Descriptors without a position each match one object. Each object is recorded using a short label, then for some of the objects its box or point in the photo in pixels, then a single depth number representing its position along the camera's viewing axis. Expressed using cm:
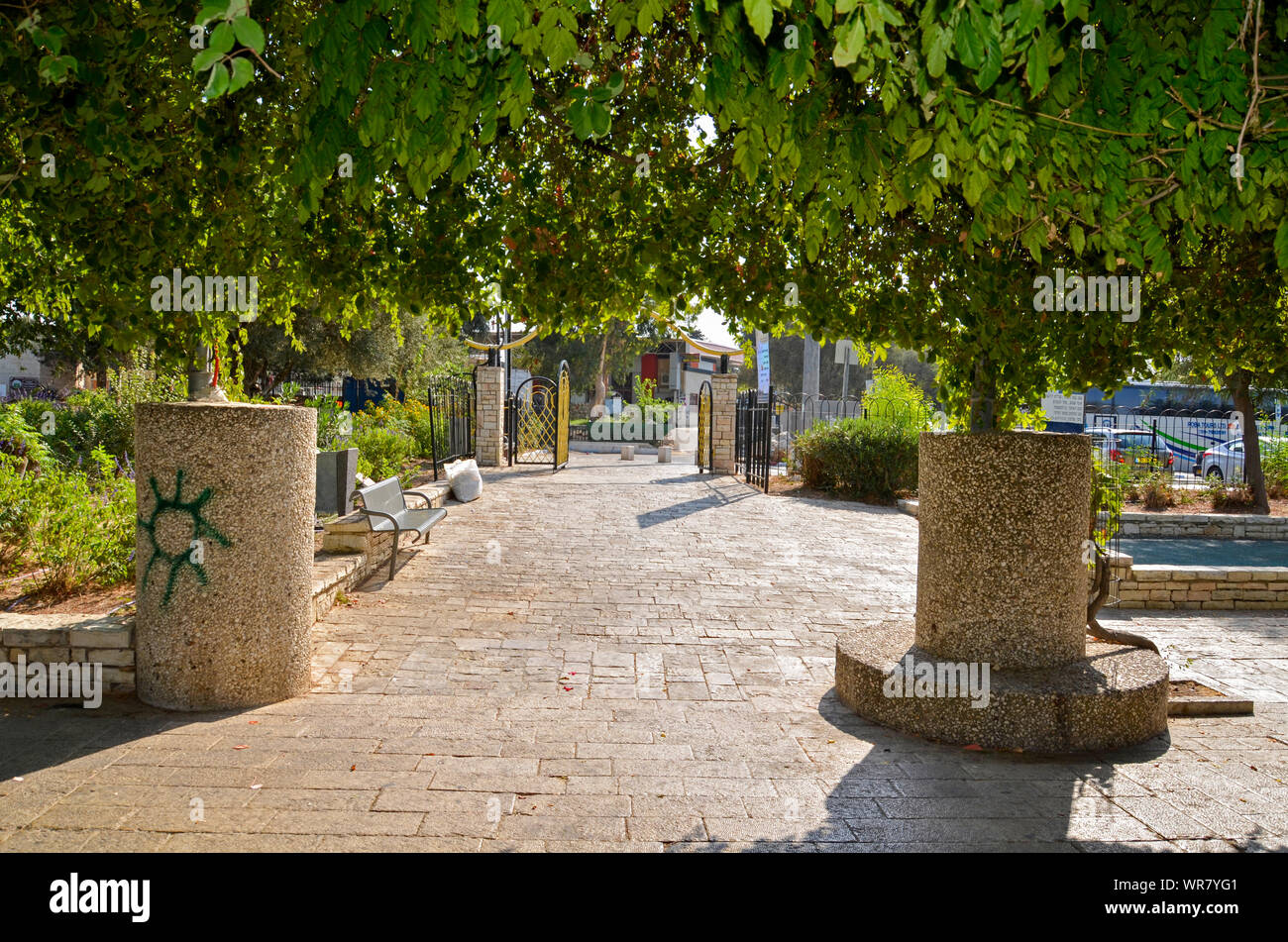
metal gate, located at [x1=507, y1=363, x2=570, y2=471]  2017
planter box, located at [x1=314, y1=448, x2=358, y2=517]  941
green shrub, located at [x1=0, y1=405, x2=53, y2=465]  701
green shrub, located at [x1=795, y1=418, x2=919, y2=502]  1562
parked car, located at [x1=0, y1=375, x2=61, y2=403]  2234
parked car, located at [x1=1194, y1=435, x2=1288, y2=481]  1898
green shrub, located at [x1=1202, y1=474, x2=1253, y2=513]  1536
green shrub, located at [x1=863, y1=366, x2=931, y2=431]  1662
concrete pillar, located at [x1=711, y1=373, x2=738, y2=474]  1892
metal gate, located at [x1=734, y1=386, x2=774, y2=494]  1688
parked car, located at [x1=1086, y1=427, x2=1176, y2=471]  1611
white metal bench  791
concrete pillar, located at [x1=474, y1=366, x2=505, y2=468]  1859
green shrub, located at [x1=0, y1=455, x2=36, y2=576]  641
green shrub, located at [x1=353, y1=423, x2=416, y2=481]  1280
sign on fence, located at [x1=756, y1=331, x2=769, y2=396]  1983
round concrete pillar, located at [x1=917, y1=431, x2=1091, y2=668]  468
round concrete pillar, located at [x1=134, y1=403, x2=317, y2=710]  460
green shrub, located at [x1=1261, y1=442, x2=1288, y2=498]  1741
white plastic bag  1332
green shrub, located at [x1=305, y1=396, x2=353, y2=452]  1252
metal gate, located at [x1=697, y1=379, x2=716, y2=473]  1922
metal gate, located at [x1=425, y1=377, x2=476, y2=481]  1680
